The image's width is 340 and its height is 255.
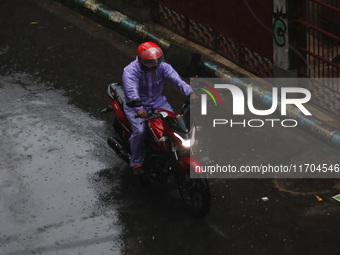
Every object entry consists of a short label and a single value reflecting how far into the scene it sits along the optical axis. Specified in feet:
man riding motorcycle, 49.84
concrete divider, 58.89
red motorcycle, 48.20
